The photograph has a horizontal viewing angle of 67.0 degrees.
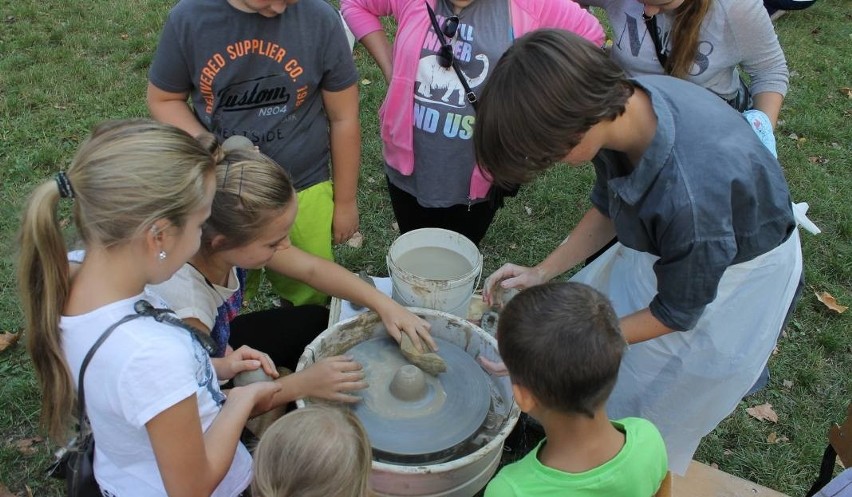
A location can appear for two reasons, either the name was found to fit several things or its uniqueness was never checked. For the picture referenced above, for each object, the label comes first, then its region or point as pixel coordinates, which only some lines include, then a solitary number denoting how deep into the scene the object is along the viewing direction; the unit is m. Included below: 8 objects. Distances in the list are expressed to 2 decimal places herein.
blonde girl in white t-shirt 1.46
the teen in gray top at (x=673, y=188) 1.58
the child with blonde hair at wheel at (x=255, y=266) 1.92
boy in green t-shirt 1.55
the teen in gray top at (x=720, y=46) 2.45
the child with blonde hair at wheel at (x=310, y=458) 1.43
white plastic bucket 2.42
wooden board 2.48
